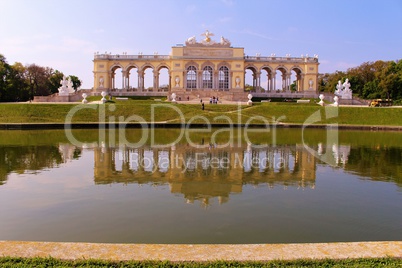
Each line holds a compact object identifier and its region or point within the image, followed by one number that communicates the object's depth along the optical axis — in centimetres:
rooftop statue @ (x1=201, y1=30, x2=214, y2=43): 6748
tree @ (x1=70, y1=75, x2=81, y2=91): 10178
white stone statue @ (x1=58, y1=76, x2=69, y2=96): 5812
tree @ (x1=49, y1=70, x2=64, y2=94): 8239
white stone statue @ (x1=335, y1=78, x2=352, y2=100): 6006
